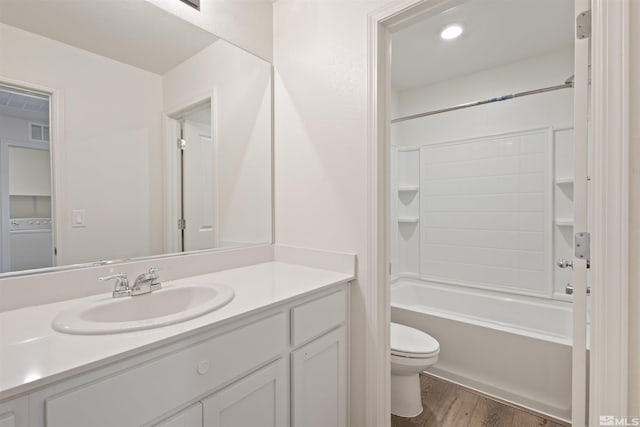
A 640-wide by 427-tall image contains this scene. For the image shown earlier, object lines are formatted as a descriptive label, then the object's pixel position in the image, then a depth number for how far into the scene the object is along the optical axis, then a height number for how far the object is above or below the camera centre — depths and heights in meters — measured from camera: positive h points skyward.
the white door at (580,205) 0.85 +0.01
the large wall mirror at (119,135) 0.94 +0.31
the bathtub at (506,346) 1.59 -0.89
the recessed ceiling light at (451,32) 1.87 +1.20
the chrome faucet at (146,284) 1.03 -0.28
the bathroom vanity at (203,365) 0.58 -0.41
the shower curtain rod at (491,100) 1.83 +0.77
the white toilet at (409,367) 1.53 -0.87
